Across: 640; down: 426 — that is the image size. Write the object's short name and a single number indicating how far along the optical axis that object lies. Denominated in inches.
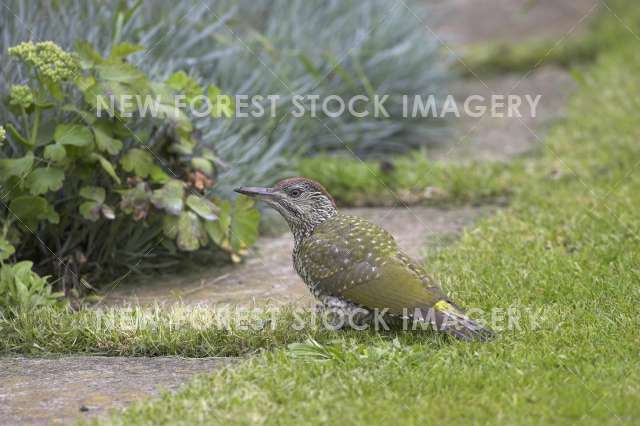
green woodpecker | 288.5
